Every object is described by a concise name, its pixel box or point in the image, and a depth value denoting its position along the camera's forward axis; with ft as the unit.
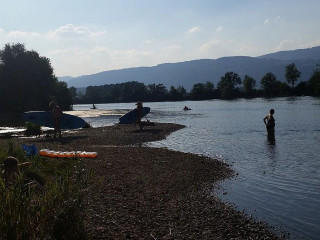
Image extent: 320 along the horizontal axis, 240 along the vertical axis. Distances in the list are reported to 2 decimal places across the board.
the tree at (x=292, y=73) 592.60
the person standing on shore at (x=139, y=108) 124.06
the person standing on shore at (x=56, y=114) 93.86
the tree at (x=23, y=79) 273.54
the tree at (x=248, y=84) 585.63
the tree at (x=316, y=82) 436.76
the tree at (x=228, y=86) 587.89
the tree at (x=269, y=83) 561.84
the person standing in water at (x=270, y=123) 88.62
